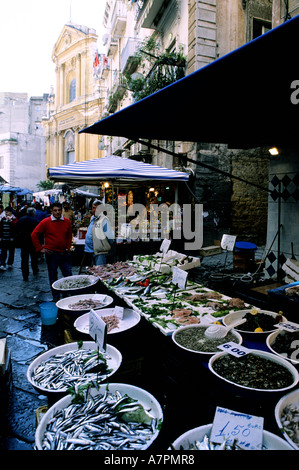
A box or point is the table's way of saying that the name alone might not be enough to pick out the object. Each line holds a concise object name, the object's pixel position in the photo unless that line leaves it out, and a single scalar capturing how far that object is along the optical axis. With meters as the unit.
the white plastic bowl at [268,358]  1.91
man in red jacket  6.46
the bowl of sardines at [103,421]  1.76
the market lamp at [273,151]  5.64
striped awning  6.82
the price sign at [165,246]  6.38
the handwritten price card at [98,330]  2.51
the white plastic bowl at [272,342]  2.30
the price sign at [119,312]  3.62
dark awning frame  2.12
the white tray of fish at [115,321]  3.34
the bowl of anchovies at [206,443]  1.63
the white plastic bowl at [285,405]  1.62
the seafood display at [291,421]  1.68
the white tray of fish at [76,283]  4.80
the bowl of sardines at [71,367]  2.34
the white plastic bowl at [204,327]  2.42
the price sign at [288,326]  2.68
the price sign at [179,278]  3.84
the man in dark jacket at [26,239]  8.99
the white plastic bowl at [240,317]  2.73
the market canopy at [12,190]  23.07
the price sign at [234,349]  2.34
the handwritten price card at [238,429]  1.66
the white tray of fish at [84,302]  4.02
